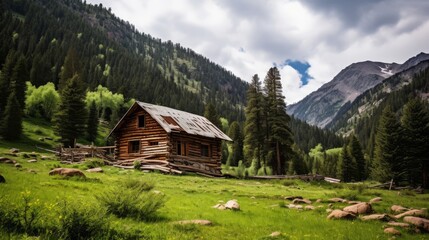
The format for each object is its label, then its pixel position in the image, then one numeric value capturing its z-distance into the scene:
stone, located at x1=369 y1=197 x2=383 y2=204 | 19.69
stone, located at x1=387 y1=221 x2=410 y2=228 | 11.77
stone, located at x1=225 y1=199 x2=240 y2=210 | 14.02
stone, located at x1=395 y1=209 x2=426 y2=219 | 13.72
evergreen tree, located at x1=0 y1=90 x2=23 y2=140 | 49.31
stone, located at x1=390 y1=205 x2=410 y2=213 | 15.70
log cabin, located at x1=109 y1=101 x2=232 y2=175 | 34.59
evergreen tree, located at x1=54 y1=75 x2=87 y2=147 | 54.47
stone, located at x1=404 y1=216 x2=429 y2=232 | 11.52
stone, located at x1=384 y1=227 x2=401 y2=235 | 10.86
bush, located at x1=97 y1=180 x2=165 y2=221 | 10.68
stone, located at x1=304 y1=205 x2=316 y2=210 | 15.66
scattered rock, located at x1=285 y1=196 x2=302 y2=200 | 19.14
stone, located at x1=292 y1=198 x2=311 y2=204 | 17.83
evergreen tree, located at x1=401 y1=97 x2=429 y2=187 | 45.62
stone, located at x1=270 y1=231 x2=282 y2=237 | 9.59
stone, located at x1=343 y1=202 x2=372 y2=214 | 14.20
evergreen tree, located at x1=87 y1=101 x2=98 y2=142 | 69.56
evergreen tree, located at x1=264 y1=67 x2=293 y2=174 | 44.75
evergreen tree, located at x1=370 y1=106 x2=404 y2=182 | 47.97
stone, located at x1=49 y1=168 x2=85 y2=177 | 18.10
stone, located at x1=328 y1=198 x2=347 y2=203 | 18.41
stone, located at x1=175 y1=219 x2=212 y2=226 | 10.43
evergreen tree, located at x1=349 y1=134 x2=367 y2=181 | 81.00
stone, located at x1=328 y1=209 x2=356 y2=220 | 13.10
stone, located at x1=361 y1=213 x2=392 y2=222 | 12.93
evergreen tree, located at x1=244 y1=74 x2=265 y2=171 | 48.03
